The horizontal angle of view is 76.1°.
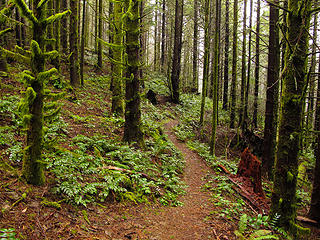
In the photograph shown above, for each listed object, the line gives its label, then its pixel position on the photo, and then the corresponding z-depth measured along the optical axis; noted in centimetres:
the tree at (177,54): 1773
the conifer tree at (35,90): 342
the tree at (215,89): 995
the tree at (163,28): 2191
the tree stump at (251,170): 732
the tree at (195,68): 2267
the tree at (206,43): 1166
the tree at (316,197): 654
